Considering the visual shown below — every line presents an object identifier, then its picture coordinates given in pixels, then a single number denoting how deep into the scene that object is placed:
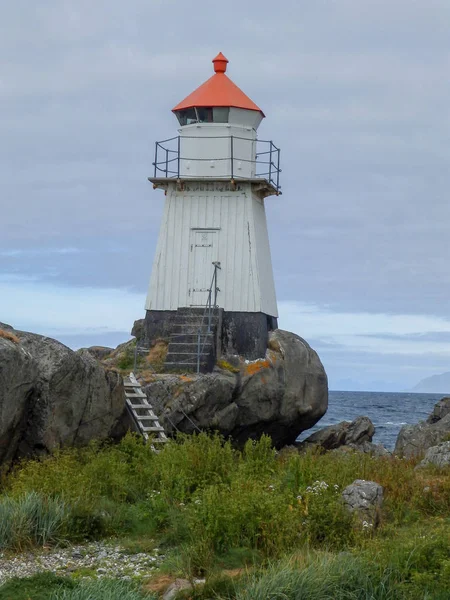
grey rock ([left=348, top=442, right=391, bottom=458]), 29.99
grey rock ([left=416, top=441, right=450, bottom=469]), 17.36
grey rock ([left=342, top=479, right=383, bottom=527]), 12.30
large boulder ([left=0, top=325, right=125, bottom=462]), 16.48
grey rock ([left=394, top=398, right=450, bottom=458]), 27.90
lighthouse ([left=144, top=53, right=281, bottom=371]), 31.50
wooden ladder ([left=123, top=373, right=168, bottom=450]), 22.03
